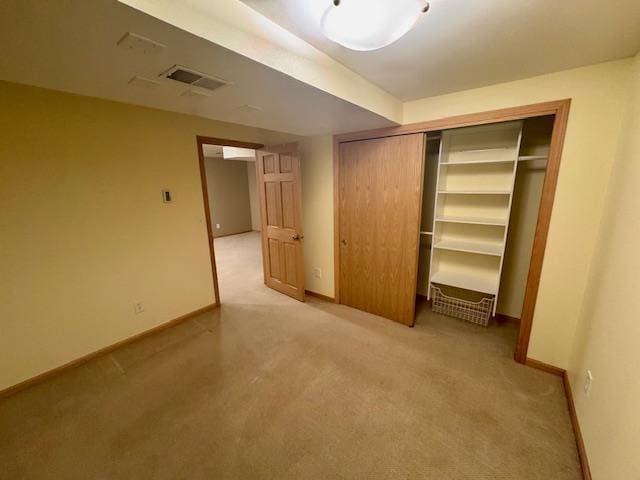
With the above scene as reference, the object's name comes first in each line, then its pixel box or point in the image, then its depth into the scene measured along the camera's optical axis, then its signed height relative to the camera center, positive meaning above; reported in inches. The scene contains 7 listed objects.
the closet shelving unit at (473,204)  91.7 -6.3
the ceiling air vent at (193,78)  48.2 +23.2
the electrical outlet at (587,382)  55.0 -43.4
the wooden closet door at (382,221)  92.9 -12.5
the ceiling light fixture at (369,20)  32.7 +23.2
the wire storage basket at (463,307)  100.7 -49.5
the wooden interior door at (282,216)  115.3 -12.5
